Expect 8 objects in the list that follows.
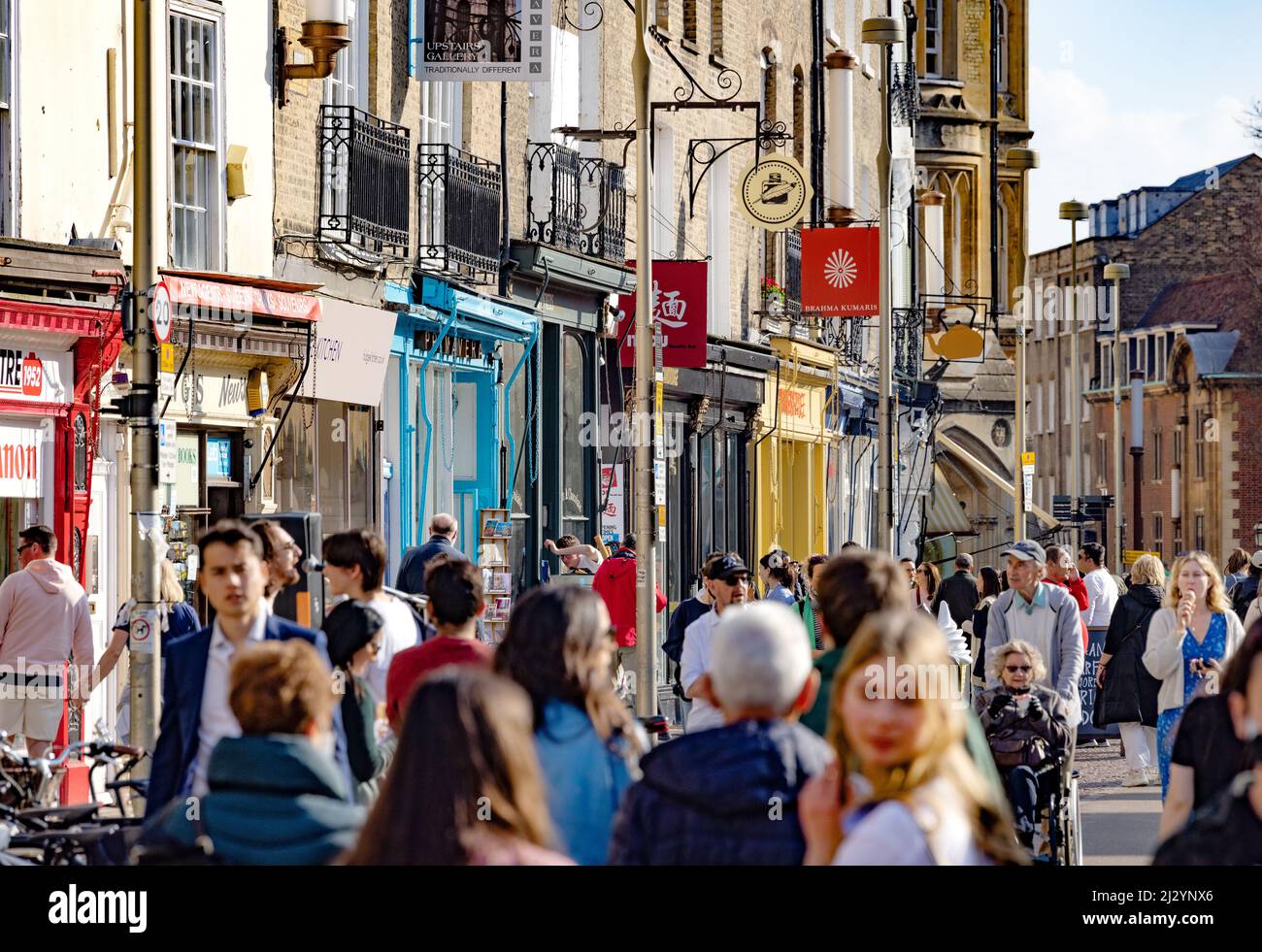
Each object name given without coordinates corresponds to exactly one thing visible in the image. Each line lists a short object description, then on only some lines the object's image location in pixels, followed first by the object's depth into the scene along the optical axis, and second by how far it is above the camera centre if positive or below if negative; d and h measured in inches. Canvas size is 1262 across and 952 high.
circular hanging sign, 1168.2 +147.1
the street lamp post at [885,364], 1155.9 +65.7
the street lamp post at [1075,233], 2260.5 +251.5
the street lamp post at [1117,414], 2289.6 +91.4
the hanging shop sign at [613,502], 1103.6 -1.7
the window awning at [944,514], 2000.5 -14.5
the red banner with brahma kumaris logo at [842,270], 1286.9 +120.9
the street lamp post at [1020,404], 1794.2 +73.6
